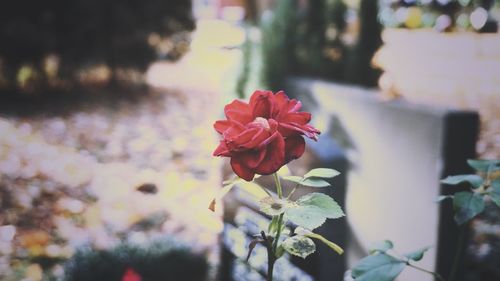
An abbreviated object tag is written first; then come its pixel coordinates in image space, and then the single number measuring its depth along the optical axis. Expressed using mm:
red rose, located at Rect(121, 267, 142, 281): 1148
